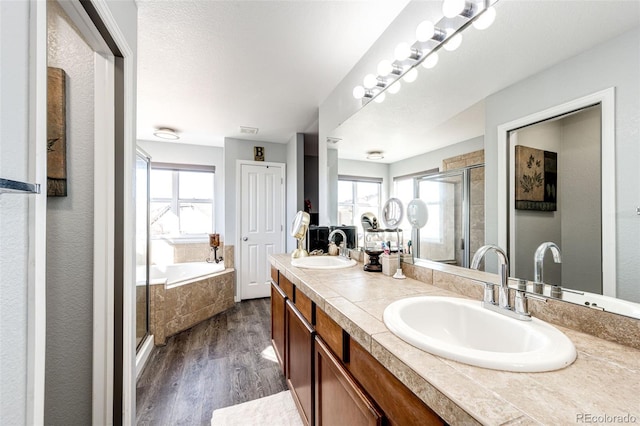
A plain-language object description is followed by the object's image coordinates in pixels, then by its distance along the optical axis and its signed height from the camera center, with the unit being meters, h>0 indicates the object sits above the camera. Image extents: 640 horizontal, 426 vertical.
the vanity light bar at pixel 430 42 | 1.11 +0.87
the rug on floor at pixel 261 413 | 1.59 -1.26
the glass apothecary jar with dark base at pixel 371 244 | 1.66 -0.20
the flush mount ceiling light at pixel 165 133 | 3.52 +1.11
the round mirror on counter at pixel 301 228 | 2.30 -0.12
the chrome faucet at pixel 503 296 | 0.83 -0.27
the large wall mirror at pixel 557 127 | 0.71 +0.31
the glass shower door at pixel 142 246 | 2.21 -0.29
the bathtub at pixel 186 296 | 2.61 -0.94
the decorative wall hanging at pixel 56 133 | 1.08 +0.34
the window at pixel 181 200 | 4.17 +0.24
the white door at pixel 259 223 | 4.01 -0.13
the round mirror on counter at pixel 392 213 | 1.60 +0.01
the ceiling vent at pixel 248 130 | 3.57 +1.18
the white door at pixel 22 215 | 0.57 +0.00
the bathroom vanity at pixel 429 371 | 0.47 -0.35
